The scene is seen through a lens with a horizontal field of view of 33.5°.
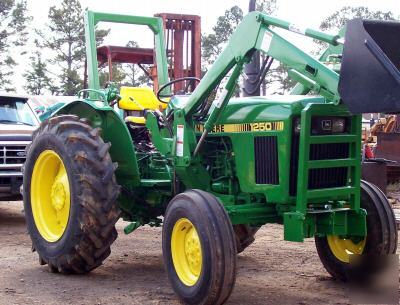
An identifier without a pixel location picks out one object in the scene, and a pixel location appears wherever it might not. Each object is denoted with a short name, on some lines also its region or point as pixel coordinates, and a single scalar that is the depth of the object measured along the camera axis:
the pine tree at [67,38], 45.75
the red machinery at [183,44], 12.83
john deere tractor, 4.86
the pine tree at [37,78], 46.94
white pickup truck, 9.59
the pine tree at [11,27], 45.25
